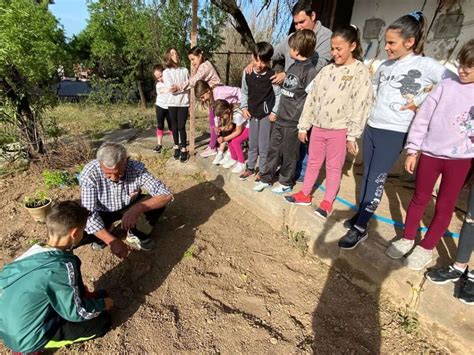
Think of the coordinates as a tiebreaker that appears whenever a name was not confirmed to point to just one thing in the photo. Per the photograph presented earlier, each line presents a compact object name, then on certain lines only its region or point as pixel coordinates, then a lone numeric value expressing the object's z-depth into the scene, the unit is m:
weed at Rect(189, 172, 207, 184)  4.35
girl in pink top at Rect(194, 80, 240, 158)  4.09
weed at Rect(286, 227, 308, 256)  2.88
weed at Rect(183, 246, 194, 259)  2.77
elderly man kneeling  2.24
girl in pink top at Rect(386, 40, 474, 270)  1.83
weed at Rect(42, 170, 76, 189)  3.95
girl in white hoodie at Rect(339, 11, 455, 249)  2.03
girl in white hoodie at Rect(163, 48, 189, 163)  4.48
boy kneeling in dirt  1.57
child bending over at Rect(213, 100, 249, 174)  3.72
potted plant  3.15
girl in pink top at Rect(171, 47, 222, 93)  4.21
